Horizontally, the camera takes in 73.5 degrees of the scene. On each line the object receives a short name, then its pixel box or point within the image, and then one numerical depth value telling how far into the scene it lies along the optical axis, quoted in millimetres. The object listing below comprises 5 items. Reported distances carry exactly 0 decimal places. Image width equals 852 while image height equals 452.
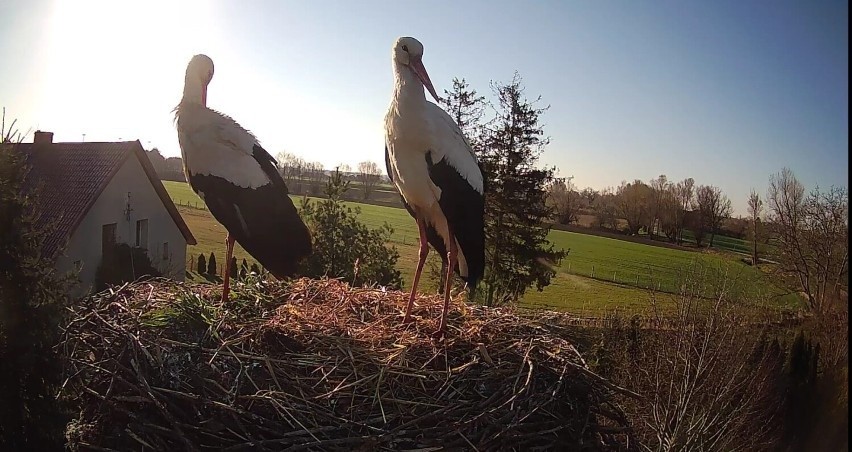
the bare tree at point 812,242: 5906
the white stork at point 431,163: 2928
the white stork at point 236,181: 3389
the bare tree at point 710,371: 7445
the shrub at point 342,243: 8352
